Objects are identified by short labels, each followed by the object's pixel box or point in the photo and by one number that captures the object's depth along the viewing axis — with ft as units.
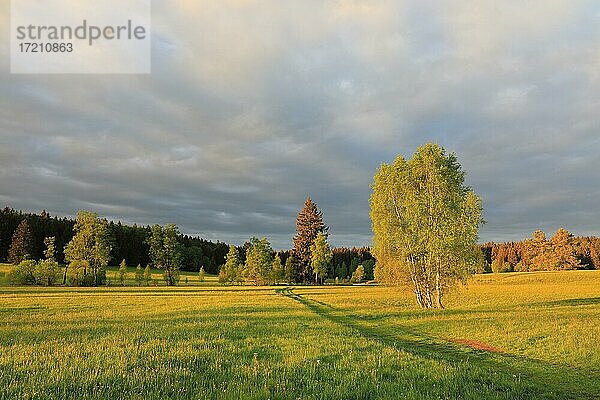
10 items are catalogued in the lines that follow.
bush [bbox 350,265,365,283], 400.26
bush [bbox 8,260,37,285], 254.27
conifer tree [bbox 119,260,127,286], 298.43
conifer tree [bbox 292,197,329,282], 346.74
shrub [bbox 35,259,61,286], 252.42
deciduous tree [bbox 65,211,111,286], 263.49
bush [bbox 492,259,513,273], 515.09
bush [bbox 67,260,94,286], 258.78
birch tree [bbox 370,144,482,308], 121.08
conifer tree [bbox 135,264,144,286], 297.14
